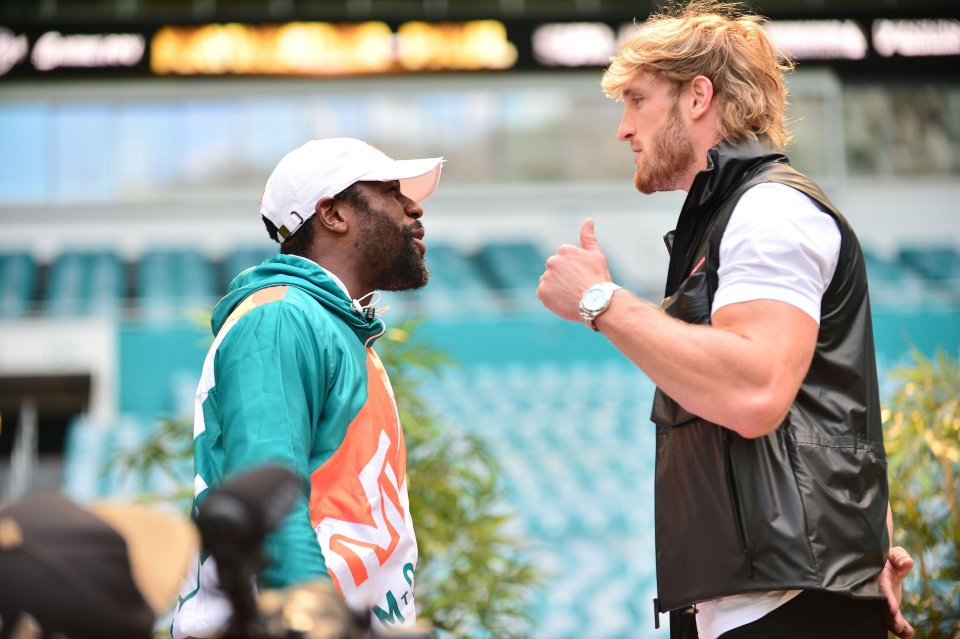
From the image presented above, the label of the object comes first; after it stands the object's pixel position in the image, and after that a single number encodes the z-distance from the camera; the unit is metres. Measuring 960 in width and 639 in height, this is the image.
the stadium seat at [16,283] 10.89
